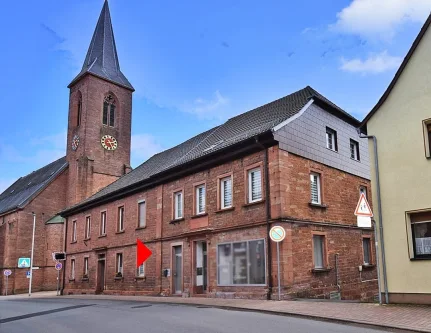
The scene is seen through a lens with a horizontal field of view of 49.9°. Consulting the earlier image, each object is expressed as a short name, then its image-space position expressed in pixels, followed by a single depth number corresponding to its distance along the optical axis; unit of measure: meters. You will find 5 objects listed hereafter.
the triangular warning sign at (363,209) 13.23
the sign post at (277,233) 16.72
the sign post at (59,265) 36.34
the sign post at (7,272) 41.42
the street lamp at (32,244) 44.08
